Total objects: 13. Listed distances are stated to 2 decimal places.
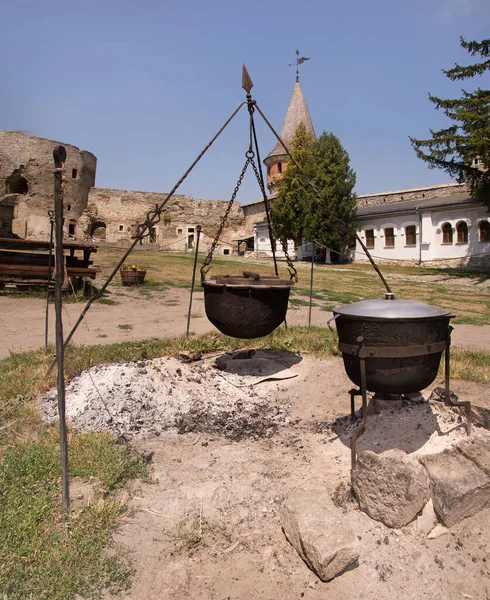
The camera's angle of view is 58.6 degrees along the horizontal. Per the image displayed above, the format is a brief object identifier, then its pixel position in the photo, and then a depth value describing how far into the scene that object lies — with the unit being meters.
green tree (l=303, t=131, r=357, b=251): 24.83
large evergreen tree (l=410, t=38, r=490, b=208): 16.84
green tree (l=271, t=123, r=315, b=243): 26.20
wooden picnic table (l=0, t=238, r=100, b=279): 10.41
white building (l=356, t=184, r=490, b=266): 23.17
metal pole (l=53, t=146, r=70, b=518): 2.31
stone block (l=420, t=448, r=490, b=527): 2.27
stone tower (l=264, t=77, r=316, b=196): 34.28
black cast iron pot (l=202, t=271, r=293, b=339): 4.13
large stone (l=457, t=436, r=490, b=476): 2.45
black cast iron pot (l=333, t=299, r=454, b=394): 2.69
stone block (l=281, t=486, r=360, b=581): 2.00
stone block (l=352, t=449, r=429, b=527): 2.27
